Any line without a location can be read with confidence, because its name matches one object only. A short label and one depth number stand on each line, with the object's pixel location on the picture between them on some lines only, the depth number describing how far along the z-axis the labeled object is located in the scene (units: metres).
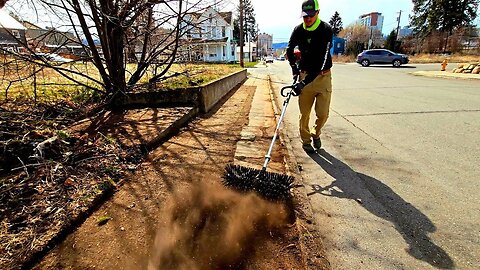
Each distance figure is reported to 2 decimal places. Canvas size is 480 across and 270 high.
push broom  2.51
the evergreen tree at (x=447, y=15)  37.53
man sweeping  3.46
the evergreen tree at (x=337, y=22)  75.31
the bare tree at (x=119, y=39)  4.56
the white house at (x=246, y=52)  64.69
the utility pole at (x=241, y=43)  23.85
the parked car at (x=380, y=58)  24.11
